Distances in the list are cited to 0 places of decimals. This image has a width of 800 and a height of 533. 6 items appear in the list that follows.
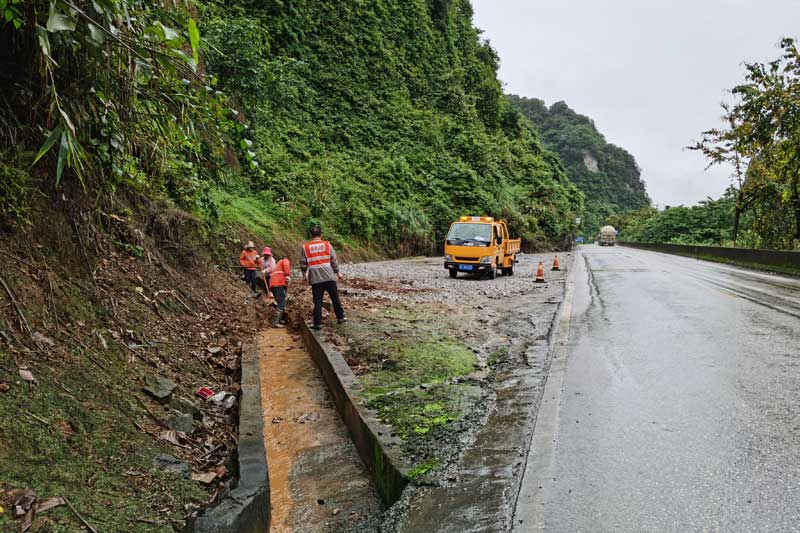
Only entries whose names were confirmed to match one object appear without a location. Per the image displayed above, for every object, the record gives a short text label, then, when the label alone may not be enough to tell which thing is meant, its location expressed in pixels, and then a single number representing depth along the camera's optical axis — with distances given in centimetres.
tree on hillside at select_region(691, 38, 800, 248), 2211
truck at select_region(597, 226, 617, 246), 8125
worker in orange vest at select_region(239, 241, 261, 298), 1368
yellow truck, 1867
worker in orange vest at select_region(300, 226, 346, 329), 938
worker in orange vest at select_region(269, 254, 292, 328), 1137
